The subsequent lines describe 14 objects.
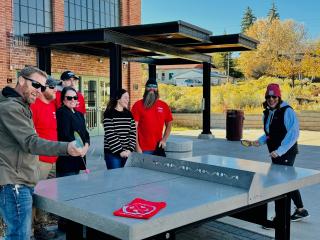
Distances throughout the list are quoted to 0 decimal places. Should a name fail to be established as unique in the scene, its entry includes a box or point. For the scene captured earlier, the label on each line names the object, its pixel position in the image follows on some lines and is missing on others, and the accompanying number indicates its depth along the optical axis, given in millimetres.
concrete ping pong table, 1997
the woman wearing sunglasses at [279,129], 3923
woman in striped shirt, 4146
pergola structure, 8553
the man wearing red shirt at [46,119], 3484
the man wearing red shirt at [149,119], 4503
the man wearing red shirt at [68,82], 4318
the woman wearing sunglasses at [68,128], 3809
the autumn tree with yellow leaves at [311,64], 22419
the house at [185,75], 44772
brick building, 10284
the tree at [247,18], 60331
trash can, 12012
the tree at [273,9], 57846
